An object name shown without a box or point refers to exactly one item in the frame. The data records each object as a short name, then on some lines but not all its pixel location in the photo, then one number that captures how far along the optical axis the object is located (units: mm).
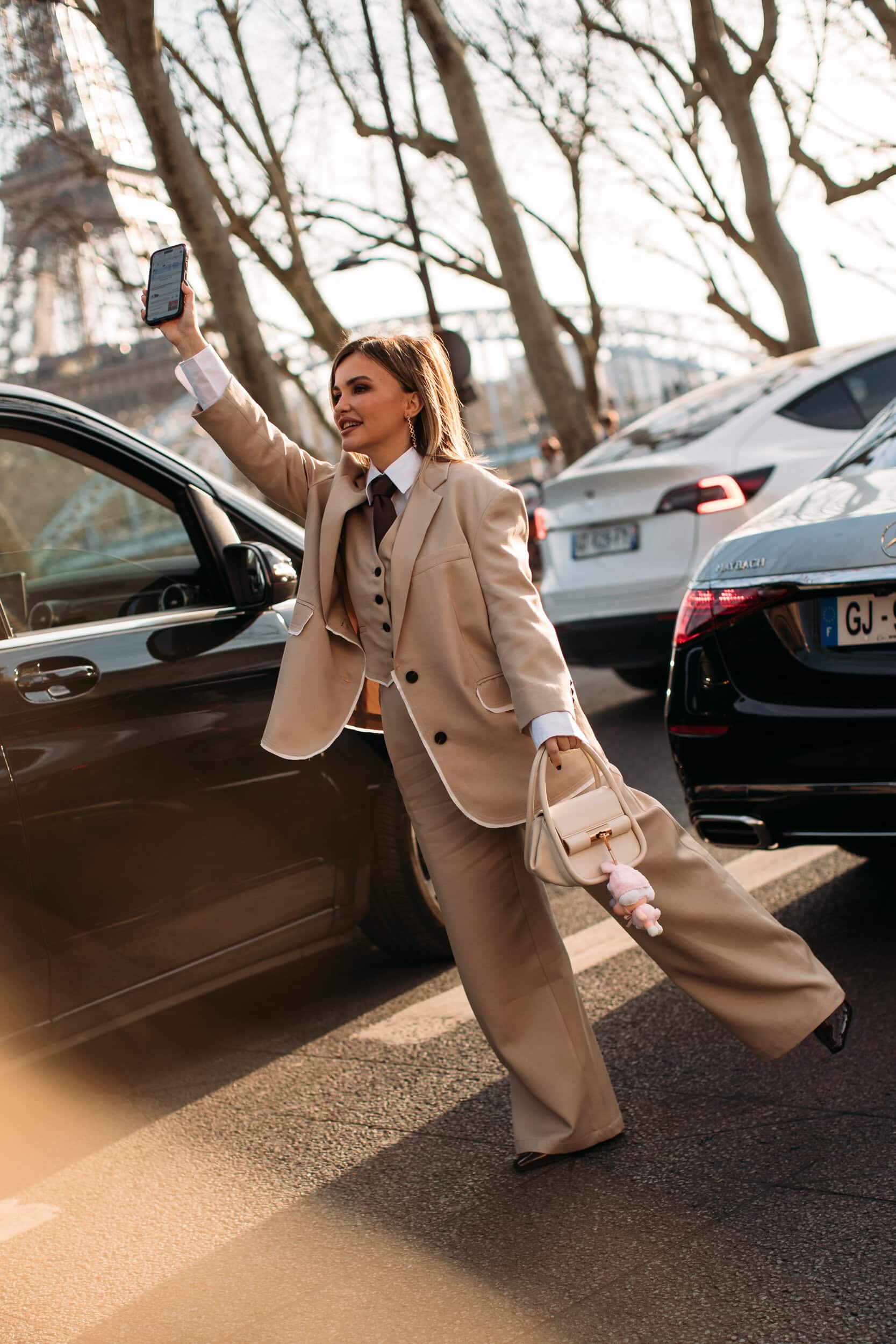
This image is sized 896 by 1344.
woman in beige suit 2811
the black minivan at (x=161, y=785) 3168
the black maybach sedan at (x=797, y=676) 3215
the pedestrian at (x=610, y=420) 20188
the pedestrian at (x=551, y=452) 19016
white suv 6969
